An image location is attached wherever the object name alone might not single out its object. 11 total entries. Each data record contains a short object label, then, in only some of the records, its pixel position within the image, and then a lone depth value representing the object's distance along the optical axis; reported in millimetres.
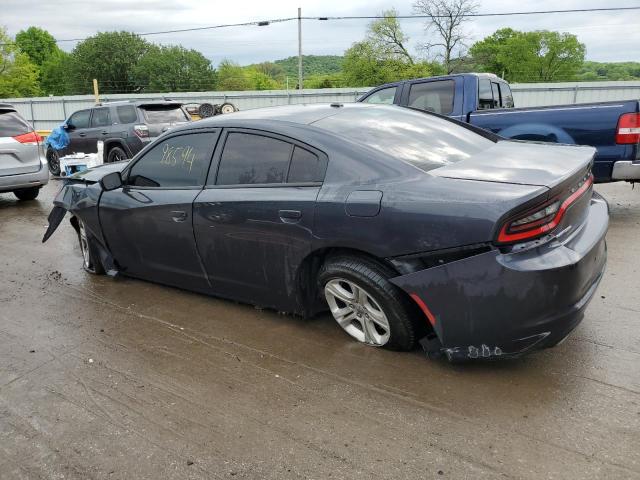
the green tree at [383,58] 60188
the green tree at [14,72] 73562
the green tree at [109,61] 79250
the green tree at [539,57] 76625
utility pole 45844
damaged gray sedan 2717
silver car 8820
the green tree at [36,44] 101000
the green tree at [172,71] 76500
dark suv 11172
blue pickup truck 6012
